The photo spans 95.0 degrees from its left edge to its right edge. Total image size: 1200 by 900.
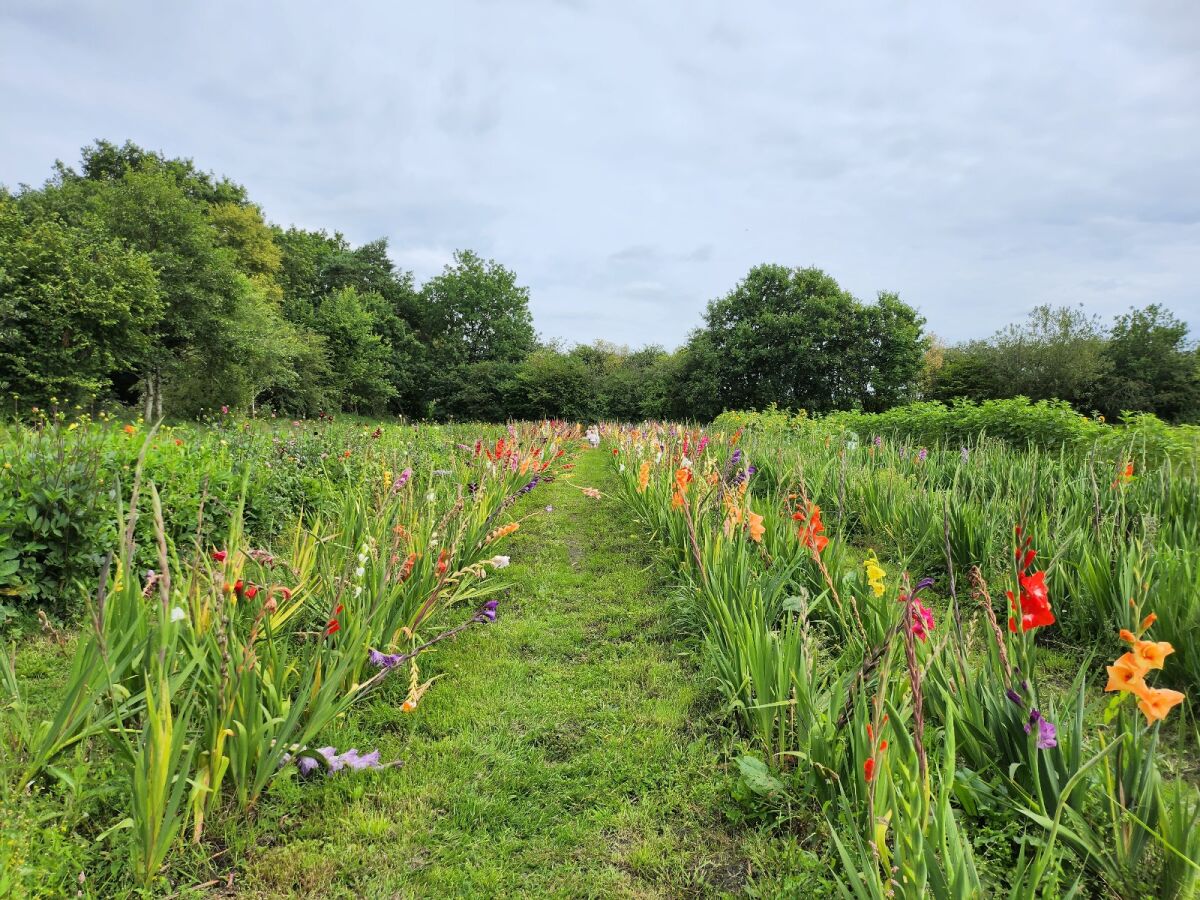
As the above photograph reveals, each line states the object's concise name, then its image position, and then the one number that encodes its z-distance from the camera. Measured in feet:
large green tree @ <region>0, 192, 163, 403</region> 51.06
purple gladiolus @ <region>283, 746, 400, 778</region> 6.45
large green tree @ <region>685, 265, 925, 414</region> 80.02
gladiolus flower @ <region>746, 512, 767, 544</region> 9.06
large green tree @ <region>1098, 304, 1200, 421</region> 79.92
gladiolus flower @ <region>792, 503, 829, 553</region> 7.82
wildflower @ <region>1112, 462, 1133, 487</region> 10.58
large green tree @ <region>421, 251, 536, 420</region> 122.69
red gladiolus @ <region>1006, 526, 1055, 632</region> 5.09
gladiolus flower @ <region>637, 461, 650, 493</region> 15.81
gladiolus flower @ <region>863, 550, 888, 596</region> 6.54
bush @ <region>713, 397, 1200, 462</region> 16.26
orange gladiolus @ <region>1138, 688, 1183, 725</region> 3.67
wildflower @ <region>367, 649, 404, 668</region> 7.42
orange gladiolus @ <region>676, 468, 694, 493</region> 11.16
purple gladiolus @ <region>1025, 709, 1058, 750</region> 4.50
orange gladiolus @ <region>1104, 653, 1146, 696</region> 3.79
